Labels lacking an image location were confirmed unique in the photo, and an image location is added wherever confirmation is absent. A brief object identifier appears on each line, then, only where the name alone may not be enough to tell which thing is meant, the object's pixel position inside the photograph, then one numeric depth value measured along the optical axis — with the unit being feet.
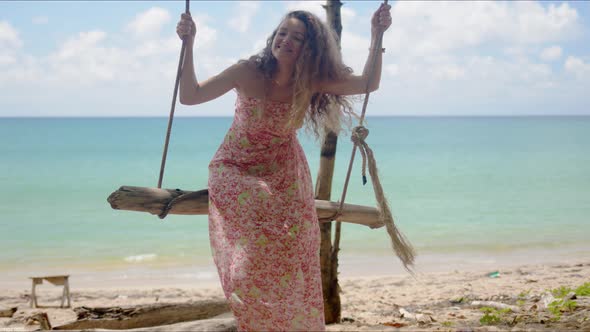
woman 8.49
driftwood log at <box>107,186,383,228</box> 9.83
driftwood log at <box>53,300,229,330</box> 12.90
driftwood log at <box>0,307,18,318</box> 12.85
